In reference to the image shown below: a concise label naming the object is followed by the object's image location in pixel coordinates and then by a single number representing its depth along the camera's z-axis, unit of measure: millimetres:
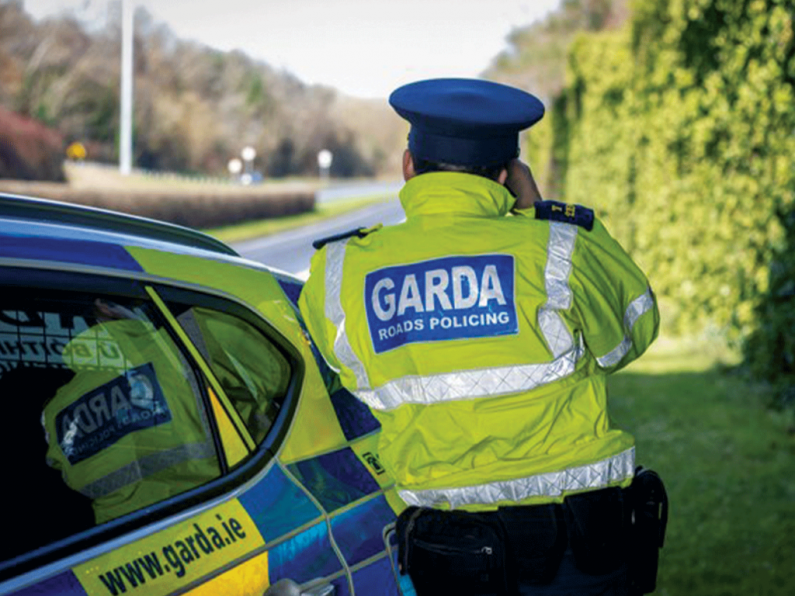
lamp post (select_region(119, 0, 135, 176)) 43431
